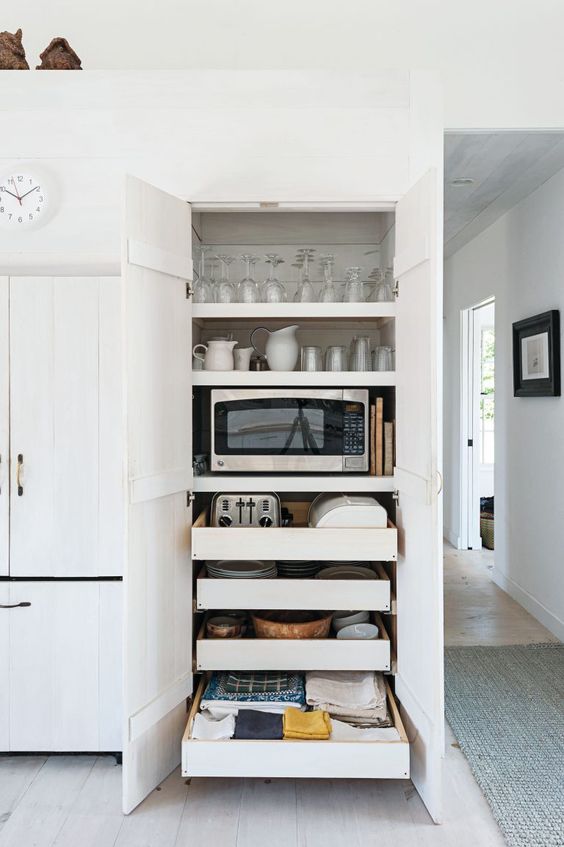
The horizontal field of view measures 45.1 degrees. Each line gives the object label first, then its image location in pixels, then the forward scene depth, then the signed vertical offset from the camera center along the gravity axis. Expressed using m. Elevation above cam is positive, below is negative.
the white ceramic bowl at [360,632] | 2.39 -0.71
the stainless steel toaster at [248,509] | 2.44 -0.28
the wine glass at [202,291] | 2.43 +0.51
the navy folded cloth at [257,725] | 2.07 -0.91
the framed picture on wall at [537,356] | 3.55 +0.42
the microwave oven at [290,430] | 2.43 +0.00
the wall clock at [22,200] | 2.32 +0.79
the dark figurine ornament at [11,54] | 2.38 +1.33
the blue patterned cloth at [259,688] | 2.30 -0.90
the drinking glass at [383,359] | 2.45 +0.26
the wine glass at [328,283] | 2.43 +0.54
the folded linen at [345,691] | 2.26 -0.89
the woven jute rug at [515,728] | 2.01 -1.12
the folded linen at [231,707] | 2.23 -0.91
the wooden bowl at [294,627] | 2.36 -0.69
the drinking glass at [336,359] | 2.50 +0.27
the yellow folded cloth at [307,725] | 2.06 -0.91
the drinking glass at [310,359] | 2.50 +0.27
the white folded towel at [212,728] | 2.08 -0.92
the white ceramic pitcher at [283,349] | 2.48 +0.30
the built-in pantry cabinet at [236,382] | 2.02 +0.08
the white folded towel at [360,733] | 2.10 -0.95
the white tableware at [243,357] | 2.50 +0.27
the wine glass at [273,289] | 2.42 +0.51
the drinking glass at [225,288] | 2.44 +0.51
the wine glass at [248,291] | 2.42 +0.50
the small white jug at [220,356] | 2.45 +0.27
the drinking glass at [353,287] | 2.43 +0.52
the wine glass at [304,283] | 2.43 +0.53
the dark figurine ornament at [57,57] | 2.38 +1.32
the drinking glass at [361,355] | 2.47 +0.28
